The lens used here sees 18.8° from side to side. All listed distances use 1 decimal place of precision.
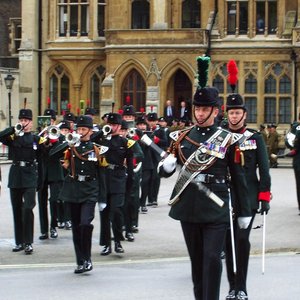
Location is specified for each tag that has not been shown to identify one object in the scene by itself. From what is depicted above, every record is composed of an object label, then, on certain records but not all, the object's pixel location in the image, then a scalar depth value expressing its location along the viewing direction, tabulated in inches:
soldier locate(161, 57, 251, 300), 315.6
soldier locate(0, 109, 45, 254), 515.2
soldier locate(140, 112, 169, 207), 746.8
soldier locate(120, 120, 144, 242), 549.3
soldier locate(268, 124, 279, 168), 1328.1
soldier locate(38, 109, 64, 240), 568.4
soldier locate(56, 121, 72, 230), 608.4
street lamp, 1541.6
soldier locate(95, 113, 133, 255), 507.2
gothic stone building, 1510.8
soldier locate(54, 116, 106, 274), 441.7
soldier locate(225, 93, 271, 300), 360.8
